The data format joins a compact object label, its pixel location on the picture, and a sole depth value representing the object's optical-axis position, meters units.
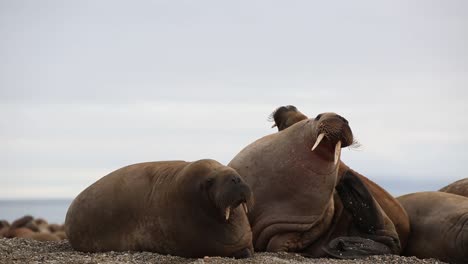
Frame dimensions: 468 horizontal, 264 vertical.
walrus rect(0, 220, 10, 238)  18.00
